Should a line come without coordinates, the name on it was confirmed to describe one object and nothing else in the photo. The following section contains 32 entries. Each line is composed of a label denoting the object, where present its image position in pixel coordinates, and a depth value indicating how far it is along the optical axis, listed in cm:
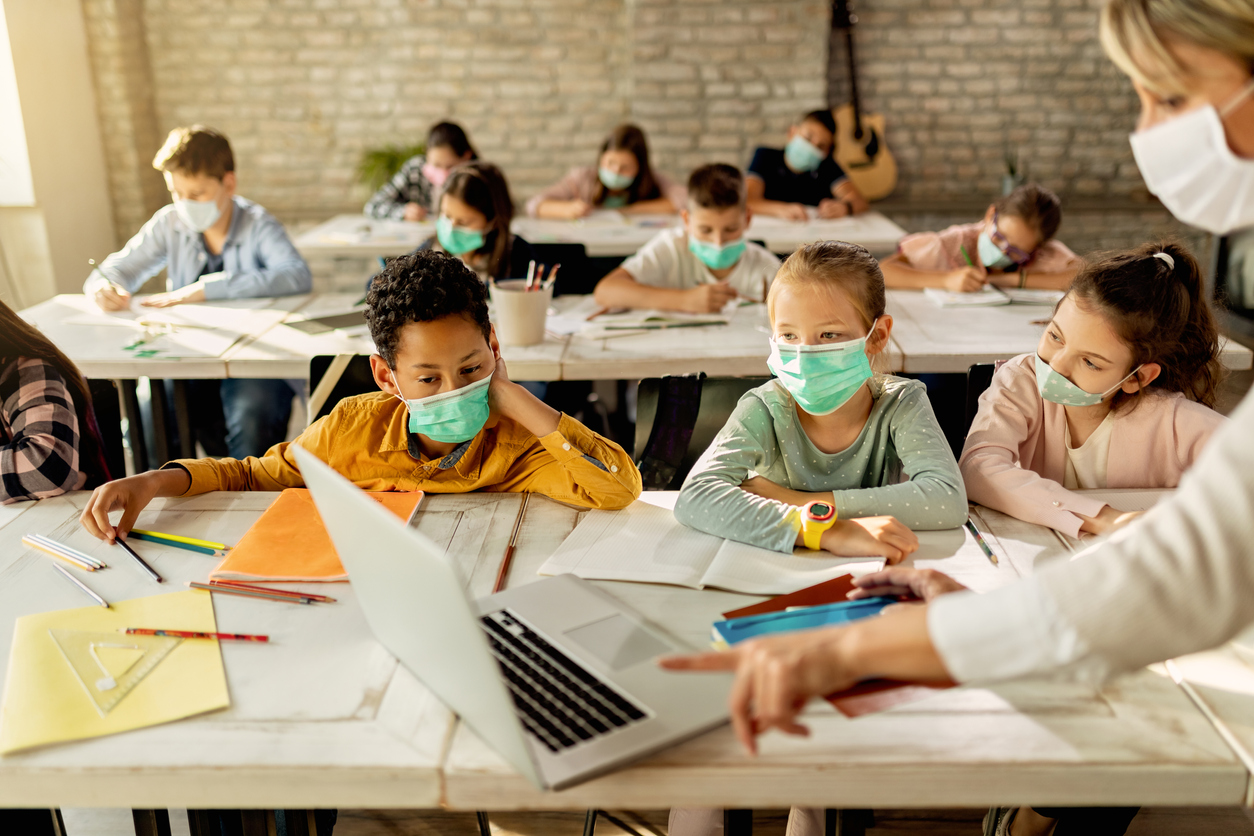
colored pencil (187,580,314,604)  120
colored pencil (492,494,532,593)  124
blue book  110
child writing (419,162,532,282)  285
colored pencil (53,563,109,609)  119
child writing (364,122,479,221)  444
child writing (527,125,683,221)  451
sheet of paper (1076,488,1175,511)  147
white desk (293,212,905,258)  378
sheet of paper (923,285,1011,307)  275
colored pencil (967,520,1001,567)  131
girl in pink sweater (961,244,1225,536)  158
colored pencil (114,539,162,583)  126
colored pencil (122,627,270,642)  112
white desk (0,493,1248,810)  89
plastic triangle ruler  102
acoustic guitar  564
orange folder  126
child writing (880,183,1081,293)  286
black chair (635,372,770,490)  188
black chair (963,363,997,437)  195
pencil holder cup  235
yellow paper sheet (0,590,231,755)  96
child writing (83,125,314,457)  294
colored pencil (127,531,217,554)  134
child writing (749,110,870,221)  466
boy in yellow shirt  150
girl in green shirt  144
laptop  81
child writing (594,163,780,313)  272
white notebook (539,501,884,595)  123
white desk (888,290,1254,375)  229
